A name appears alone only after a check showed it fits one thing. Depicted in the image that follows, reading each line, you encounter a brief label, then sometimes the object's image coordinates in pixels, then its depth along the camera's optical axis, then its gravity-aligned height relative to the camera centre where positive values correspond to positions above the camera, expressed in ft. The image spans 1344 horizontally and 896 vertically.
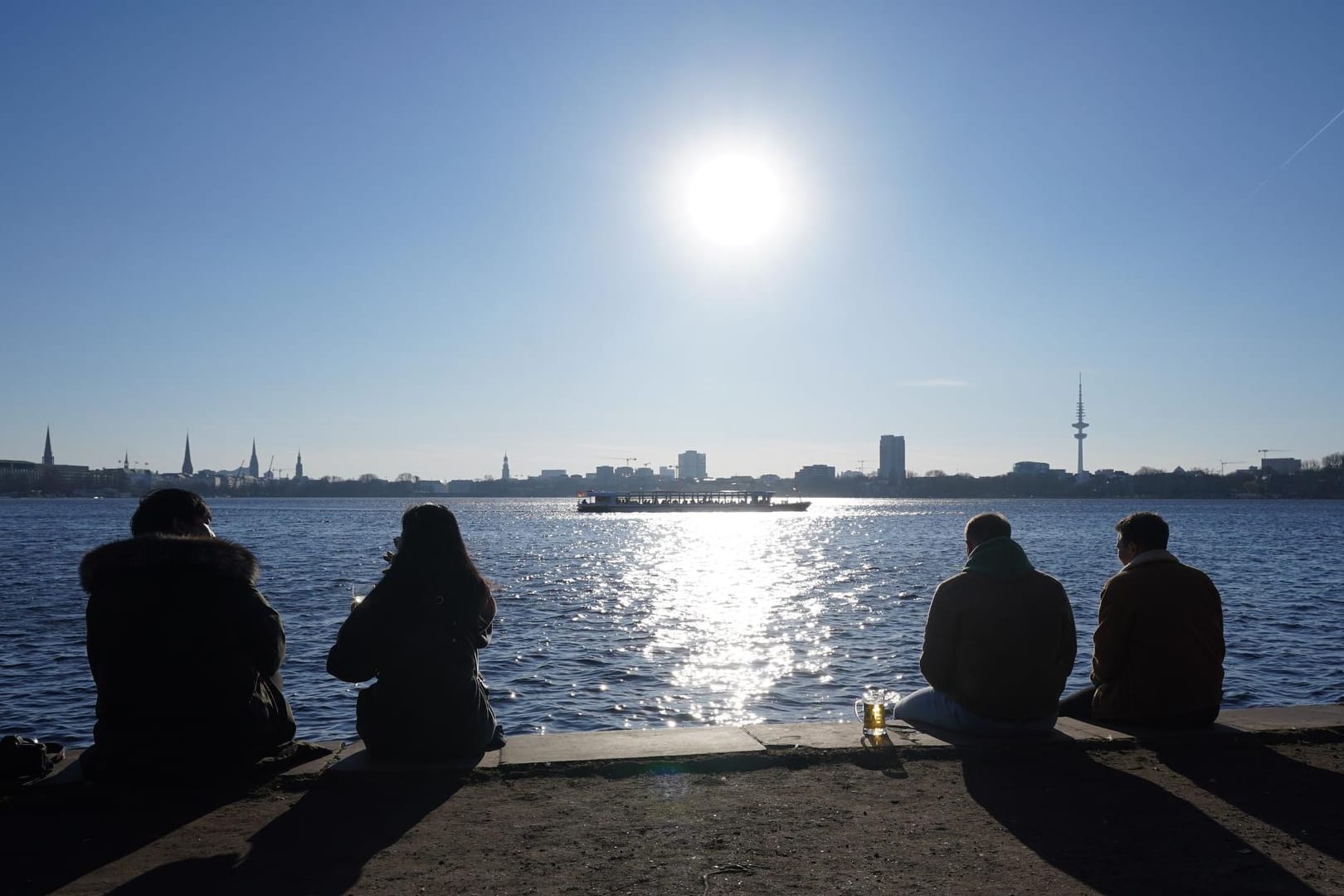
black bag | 16.99 -4.36
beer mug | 19.71 -4.25
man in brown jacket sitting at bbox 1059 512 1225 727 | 20.79 -2.84
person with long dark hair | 17.98 -2.61
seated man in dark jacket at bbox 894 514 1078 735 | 20.15 -2.77
